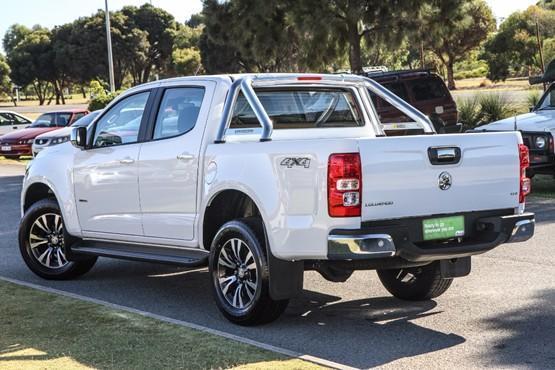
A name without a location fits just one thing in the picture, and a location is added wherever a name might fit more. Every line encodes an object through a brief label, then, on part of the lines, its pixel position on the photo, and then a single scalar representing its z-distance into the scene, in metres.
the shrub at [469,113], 22.42
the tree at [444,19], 22.03
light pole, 36.46
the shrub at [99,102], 31.36
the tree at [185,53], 72.69
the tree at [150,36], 75.62
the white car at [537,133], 12.88
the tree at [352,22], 22.03
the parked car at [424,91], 18.17
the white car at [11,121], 29.52
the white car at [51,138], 19.91
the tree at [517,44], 53.22
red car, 24.78
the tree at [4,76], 84.81
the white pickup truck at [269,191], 5.65
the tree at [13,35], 102.19
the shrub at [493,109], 22.47
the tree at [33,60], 80.94
